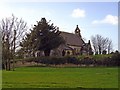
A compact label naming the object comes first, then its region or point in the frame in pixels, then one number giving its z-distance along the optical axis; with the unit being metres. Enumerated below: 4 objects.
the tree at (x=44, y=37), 55.14
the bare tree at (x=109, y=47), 84.09
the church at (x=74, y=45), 73.42
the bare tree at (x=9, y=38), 38.61
